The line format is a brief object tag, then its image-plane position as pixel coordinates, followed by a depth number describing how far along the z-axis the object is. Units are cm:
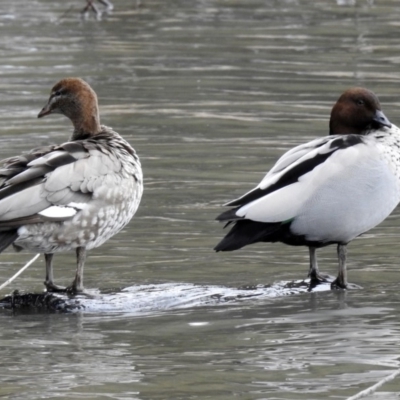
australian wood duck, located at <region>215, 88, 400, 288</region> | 1589
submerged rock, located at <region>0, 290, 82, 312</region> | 1536
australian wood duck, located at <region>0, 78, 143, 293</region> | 1496
